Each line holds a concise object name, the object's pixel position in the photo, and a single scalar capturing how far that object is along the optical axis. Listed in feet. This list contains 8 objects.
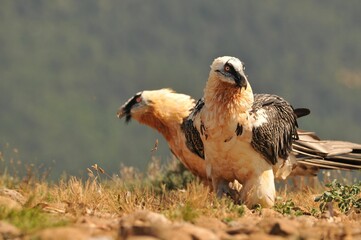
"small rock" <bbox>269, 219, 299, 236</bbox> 26.27
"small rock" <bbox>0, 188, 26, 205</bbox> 33.60
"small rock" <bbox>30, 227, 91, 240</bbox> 24.26
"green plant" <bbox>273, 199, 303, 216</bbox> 35.10
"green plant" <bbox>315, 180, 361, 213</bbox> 35.60
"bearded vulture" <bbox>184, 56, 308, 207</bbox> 36.42
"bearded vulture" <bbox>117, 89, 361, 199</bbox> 43.68
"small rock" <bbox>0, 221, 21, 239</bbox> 25.88
